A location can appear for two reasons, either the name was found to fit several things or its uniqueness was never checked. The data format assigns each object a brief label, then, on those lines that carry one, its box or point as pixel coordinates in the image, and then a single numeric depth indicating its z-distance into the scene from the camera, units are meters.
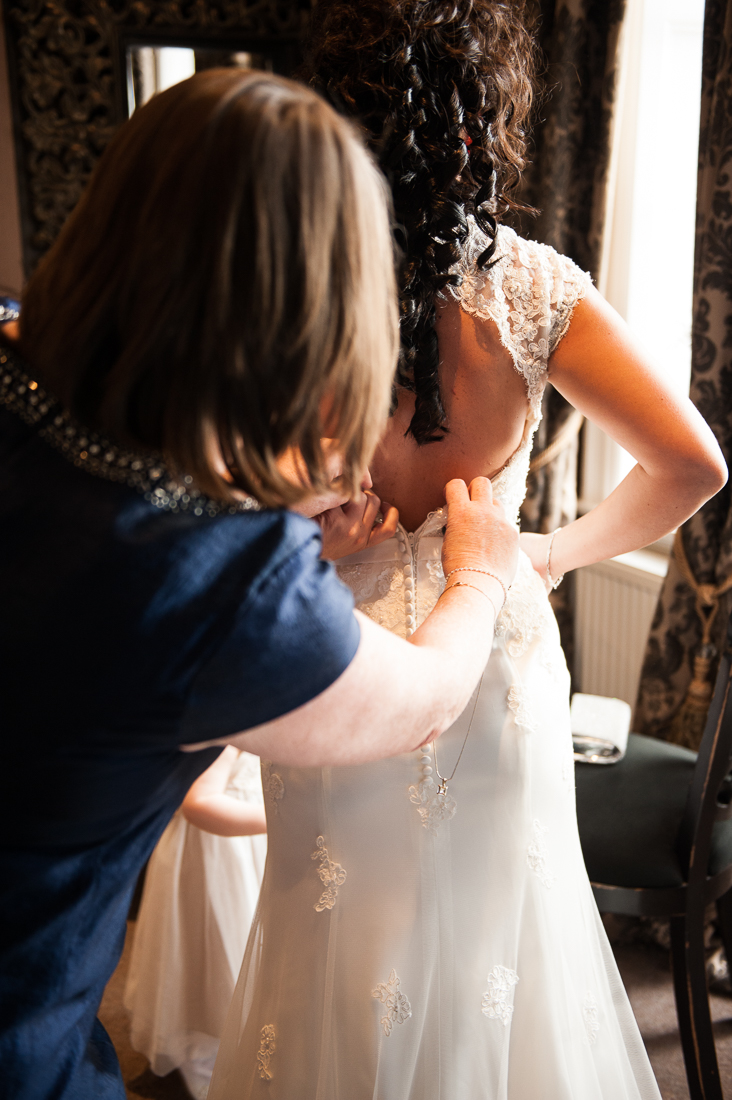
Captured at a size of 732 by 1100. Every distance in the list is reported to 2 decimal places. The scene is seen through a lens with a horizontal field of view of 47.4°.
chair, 1.55
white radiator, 2.60
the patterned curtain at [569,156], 2.39
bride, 1.05
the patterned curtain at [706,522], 1.93
